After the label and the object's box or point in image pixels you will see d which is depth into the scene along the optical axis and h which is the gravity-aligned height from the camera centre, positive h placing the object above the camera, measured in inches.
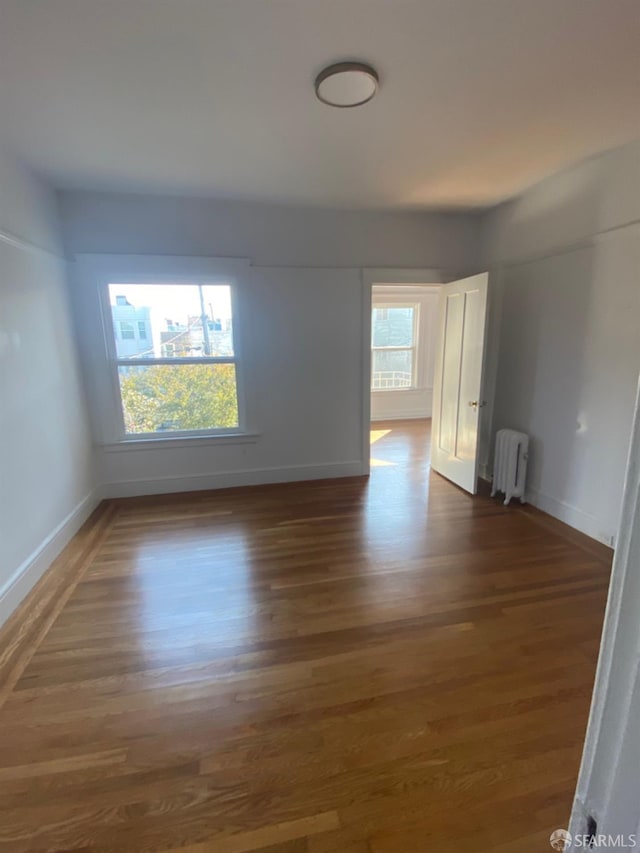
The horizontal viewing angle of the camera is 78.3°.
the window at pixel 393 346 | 278.2 -1.2
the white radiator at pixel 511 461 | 135.1 -41.1
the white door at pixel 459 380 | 139.0 -13.9
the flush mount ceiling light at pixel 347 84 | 66.7 +45.5
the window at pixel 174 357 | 140.2 -3.6
